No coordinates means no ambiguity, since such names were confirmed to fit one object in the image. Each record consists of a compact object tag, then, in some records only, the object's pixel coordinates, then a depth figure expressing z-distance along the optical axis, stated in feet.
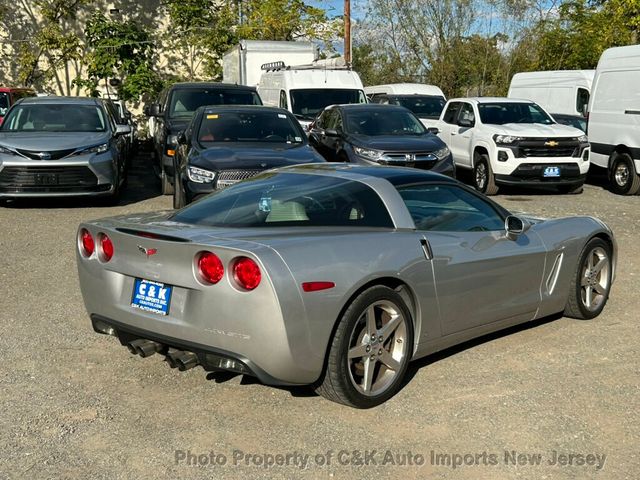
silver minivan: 39.60
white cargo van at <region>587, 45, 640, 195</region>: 47.47
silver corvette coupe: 13.83
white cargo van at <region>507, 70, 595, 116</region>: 63.57
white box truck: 69.51
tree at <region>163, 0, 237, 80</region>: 94.43
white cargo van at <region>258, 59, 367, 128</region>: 58.65
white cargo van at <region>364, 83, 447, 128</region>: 67.05
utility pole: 90.83
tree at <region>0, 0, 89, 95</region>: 92.27
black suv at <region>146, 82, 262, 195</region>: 48.78
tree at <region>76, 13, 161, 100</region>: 89.20
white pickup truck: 47.85
